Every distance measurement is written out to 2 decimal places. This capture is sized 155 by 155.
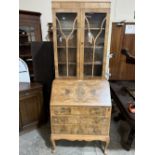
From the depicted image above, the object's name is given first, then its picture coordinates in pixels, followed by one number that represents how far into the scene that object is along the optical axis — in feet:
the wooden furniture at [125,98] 6.44
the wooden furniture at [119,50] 11.97
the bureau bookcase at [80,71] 5.83
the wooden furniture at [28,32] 9.55
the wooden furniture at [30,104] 7.05
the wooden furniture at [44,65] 7.83
